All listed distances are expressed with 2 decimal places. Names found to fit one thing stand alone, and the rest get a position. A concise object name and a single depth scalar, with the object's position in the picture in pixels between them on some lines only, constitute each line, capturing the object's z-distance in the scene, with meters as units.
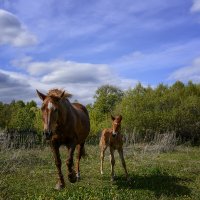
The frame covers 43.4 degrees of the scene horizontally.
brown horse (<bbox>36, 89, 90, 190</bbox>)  5.57
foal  7.92
